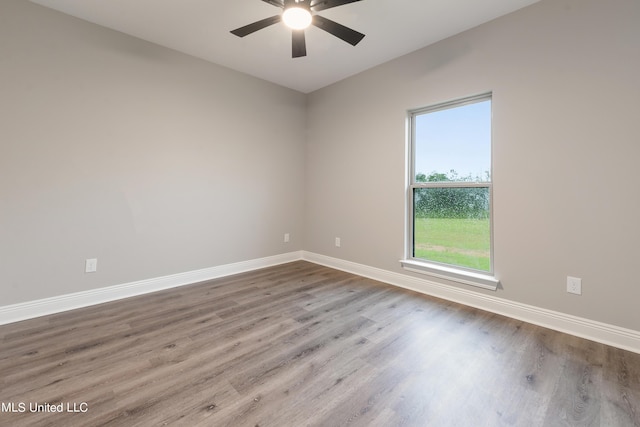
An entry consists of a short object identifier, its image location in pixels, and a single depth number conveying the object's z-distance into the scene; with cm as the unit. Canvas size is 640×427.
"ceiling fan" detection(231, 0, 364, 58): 187
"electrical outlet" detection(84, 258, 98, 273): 254
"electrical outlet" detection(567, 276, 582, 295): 208
